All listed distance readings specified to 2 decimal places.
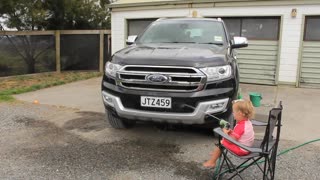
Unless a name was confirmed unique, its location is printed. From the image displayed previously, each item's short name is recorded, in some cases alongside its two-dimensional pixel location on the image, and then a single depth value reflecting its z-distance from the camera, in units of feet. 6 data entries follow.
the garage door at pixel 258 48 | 34.22
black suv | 14.25
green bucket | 23.73
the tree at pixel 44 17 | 38.68
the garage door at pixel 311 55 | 32.48
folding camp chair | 10.37
